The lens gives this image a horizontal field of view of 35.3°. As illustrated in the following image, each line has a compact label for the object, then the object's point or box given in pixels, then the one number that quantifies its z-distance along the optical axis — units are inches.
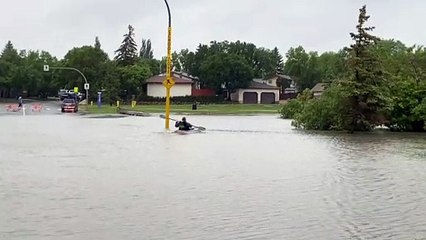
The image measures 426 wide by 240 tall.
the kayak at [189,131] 1413.6
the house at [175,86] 4751.5
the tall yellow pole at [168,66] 1475.1
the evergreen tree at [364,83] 1582.2
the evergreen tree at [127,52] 5349.4
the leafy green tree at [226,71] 4758.9
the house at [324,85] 1834.8
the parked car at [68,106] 2881.4
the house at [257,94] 5078.7
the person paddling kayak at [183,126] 1460.4
